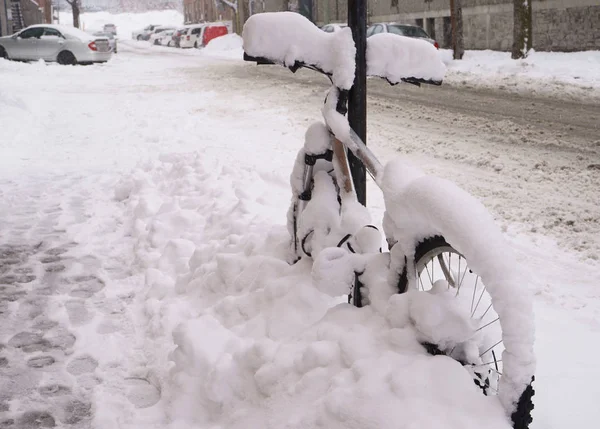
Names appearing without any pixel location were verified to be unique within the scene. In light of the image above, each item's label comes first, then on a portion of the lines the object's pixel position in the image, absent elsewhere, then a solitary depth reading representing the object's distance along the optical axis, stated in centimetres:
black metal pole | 361
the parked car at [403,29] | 2159
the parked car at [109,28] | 6612
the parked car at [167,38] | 4818
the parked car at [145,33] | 6162
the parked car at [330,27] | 2512
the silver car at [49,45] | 2409
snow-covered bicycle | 216
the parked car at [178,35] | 4362
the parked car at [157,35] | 5284
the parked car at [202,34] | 4166
